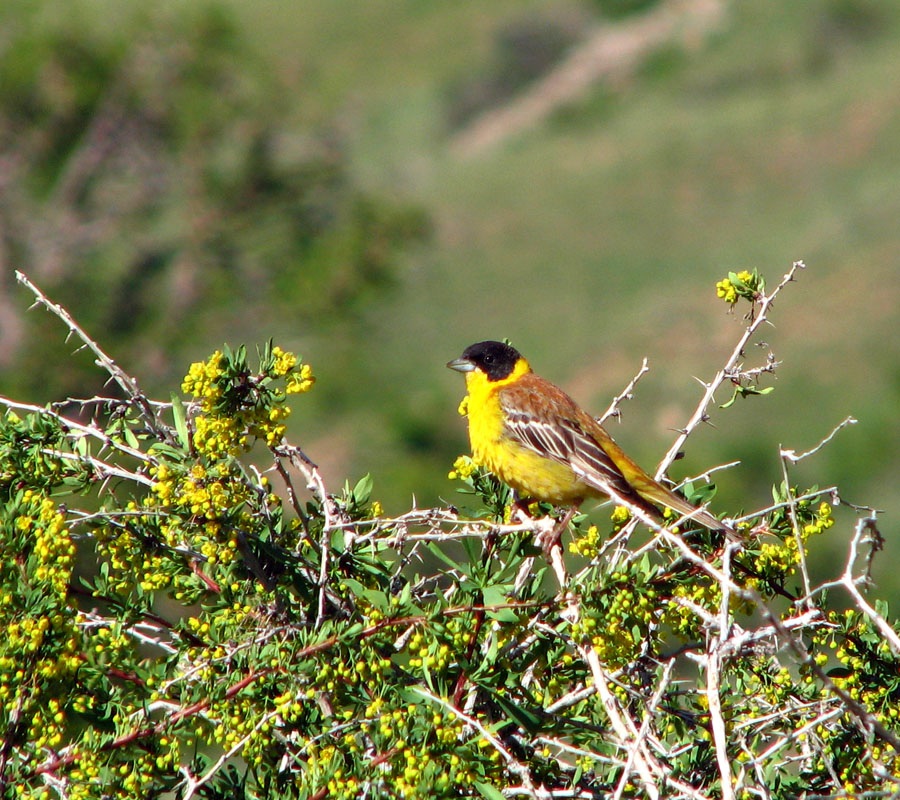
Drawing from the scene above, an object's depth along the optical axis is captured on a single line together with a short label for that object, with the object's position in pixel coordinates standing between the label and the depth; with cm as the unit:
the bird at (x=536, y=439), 996
